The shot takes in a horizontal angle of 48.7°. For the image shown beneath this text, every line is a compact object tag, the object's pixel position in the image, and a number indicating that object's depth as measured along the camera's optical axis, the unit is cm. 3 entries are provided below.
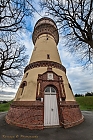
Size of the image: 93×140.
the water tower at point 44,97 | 821
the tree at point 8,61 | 1190
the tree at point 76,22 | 661
